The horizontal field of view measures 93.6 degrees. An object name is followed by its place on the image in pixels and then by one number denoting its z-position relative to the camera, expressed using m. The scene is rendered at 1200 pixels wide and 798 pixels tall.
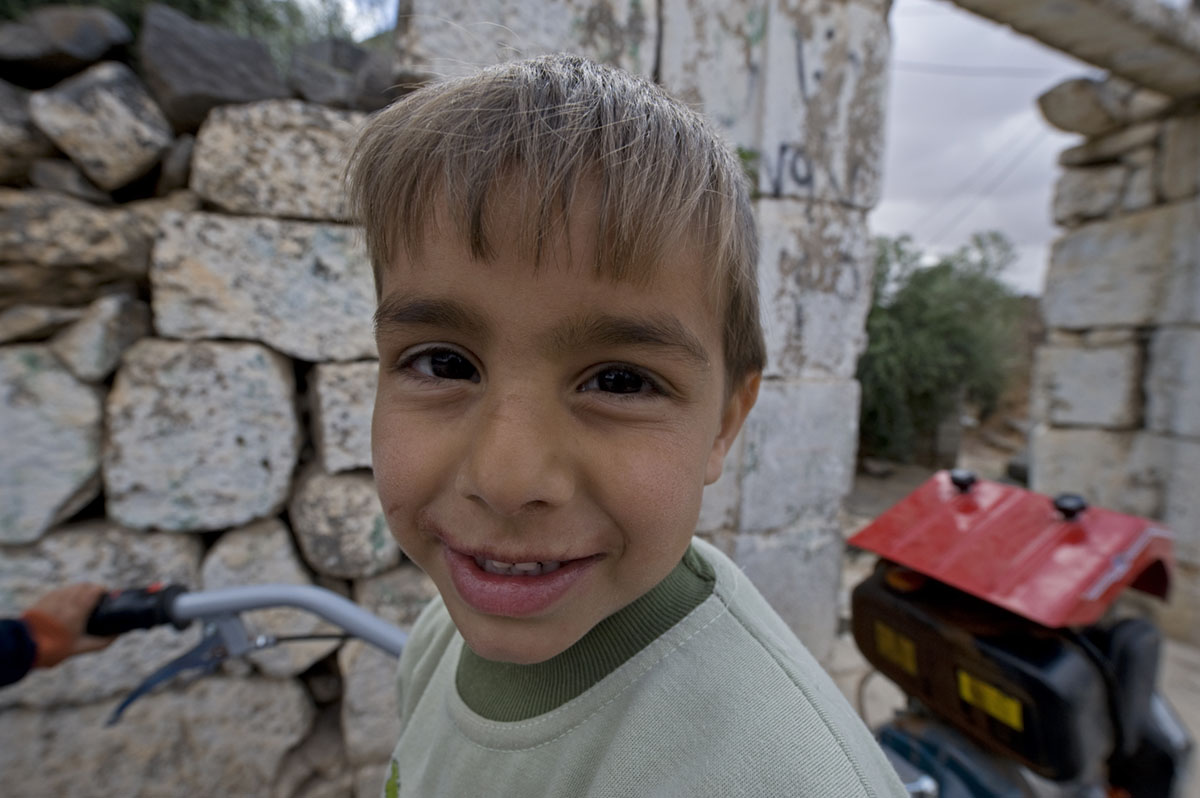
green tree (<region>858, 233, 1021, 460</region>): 8.20
